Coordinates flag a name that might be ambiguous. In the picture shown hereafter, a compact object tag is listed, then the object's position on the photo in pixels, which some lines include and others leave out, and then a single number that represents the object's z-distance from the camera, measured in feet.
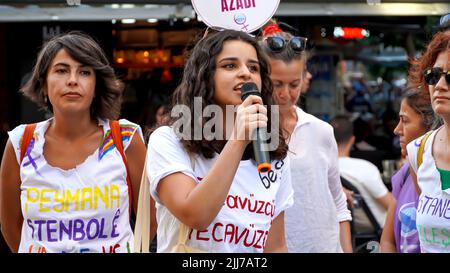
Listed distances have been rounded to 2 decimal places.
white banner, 13.97
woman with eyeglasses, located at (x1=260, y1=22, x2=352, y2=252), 15.60
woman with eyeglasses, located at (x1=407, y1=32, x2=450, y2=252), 12.30
